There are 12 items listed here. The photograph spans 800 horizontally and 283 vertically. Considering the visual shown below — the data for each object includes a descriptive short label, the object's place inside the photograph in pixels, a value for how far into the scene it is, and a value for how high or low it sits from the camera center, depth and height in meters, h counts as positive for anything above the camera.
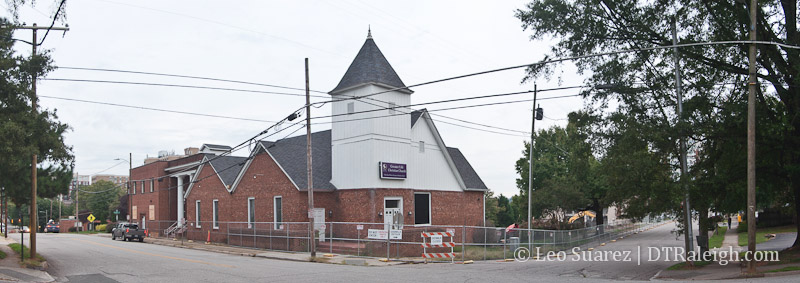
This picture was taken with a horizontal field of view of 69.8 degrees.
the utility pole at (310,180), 24.52 -0.41
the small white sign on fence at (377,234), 24.98 -2.79
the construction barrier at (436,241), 23.56 -3.00
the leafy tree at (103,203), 94.94 -5.08
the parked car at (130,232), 43.66 -4.52
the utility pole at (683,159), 18.53 +0.25
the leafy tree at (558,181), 44.28 -1.11
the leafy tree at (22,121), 17.73 +1.79
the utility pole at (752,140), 15.69 +0.72
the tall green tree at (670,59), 17.95 +3.65
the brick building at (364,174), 29.98 -0.21
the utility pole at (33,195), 20.10 -0.78
